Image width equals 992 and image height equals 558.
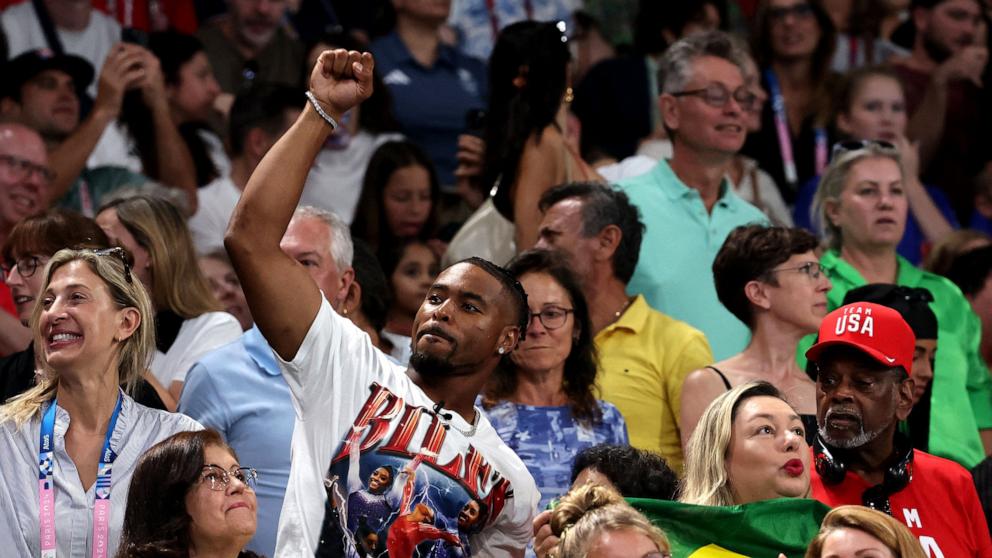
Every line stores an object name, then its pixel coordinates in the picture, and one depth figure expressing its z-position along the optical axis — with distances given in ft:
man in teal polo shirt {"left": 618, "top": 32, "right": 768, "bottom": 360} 46.01
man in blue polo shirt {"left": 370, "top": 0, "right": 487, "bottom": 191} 59.00
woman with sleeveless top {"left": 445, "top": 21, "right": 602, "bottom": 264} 46.50
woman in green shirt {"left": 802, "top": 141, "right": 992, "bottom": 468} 46.24
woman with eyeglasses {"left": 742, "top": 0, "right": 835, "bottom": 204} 60.18
